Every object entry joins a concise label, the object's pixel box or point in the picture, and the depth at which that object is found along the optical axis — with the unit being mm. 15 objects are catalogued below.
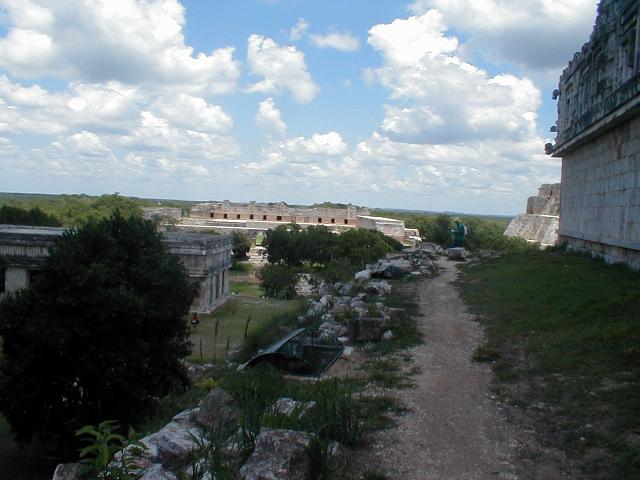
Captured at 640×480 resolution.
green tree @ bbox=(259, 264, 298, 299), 30531
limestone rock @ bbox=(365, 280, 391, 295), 12562
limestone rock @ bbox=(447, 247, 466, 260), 20478
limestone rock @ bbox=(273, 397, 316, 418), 4700
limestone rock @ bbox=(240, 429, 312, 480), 3855
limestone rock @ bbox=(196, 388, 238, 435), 4963
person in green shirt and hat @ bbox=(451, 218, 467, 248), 22219
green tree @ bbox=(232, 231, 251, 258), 51188
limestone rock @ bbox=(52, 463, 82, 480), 4109
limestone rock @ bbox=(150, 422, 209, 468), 4426
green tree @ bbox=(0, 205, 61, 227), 38841
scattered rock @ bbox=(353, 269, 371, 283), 14813
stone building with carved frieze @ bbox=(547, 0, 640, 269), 11047
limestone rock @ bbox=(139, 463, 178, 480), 3834
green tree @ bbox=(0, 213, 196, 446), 9508
